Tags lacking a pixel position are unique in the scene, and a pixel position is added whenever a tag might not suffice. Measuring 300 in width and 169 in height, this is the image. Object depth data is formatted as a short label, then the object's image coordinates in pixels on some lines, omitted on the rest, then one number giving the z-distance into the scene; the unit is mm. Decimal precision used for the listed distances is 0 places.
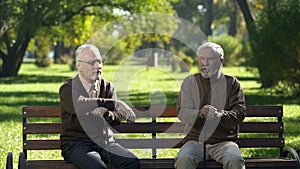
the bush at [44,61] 60969
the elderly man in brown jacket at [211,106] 6867
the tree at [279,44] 21766
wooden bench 7117
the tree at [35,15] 33844
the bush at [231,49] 52469
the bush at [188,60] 47625
